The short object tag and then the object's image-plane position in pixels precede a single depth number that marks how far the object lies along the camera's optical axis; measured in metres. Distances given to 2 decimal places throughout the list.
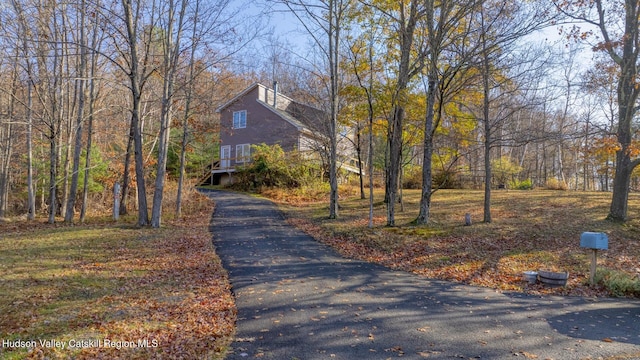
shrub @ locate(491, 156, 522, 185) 26.50
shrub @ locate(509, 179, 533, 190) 27.06
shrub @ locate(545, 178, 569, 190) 24.20
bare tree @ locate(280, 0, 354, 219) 15.18
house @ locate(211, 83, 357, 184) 28.81
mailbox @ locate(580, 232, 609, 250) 7.79
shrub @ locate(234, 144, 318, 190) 24.97
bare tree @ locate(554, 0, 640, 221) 12.12
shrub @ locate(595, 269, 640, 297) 7.68
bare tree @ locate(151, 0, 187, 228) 13.79
